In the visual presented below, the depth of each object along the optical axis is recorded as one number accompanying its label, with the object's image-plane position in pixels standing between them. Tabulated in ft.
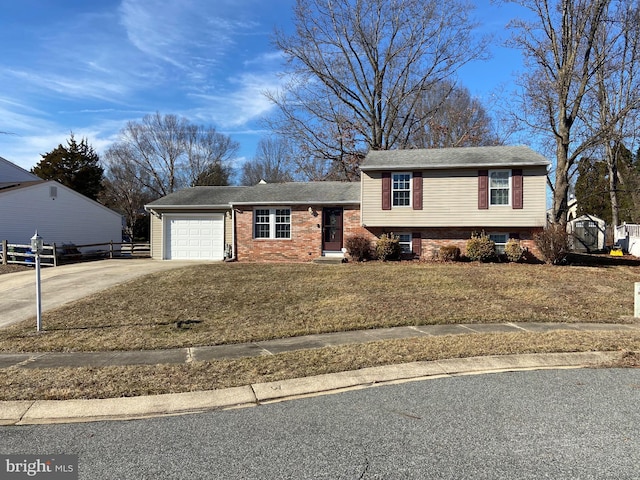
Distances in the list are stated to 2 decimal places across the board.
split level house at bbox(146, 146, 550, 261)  56.70
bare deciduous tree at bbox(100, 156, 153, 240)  150.00
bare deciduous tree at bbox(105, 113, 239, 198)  147.33
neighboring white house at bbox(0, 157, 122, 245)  78.07
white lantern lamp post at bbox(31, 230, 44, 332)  25.71
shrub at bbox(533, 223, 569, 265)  52.80
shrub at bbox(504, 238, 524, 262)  54.60
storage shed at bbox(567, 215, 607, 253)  91.50
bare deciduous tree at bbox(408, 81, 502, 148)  106.22
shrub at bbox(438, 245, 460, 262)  55.98
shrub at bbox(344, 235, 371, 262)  58.54
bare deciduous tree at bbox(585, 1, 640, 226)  71.61
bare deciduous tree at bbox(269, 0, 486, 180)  91.40
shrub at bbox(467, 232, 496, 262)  54.80
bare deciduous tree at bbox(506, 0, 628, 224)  69.97
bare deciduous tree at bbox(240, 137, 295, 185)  167.12
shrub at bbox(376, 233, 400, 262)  57.72
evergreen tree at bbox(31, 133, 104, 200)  136.08
